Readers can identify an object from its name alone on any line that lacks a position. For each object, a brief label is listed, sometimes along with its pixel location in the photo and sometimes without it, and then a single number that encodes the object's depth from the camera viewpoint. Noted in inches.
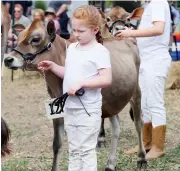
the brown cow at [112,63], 292.7
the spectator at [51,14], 823.9
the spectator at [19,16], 814.0
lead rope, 245.4
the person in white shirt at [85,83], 244.4
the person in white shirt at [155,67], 344.1
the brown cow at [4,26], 278.0
